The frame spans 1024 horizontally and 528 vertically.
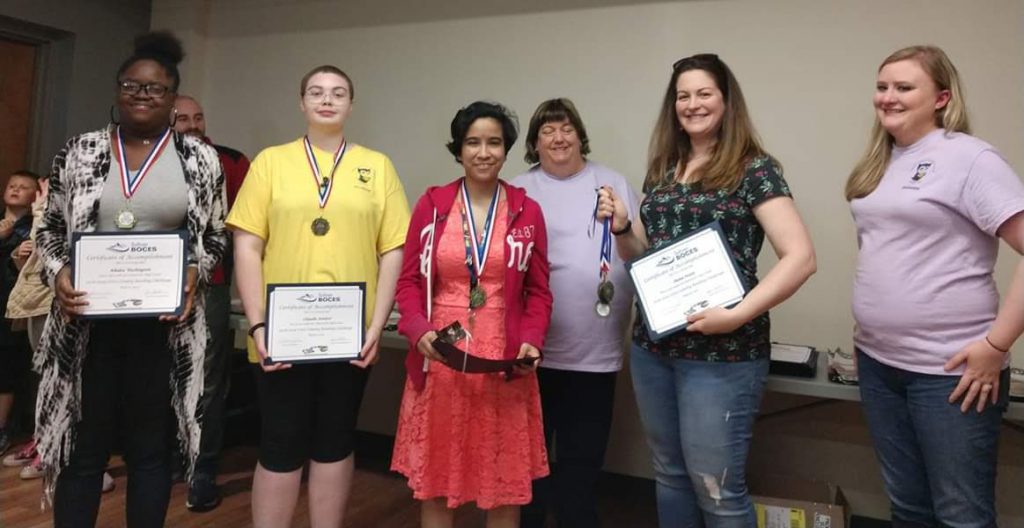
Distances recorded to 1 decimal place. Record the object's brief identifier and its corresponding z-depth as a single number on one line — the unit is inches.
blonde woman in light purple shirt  54.0
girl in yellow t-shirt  69.8
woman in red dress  66.7
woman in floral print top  56.8
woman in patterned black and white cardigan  65.9
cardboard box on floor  86.4
